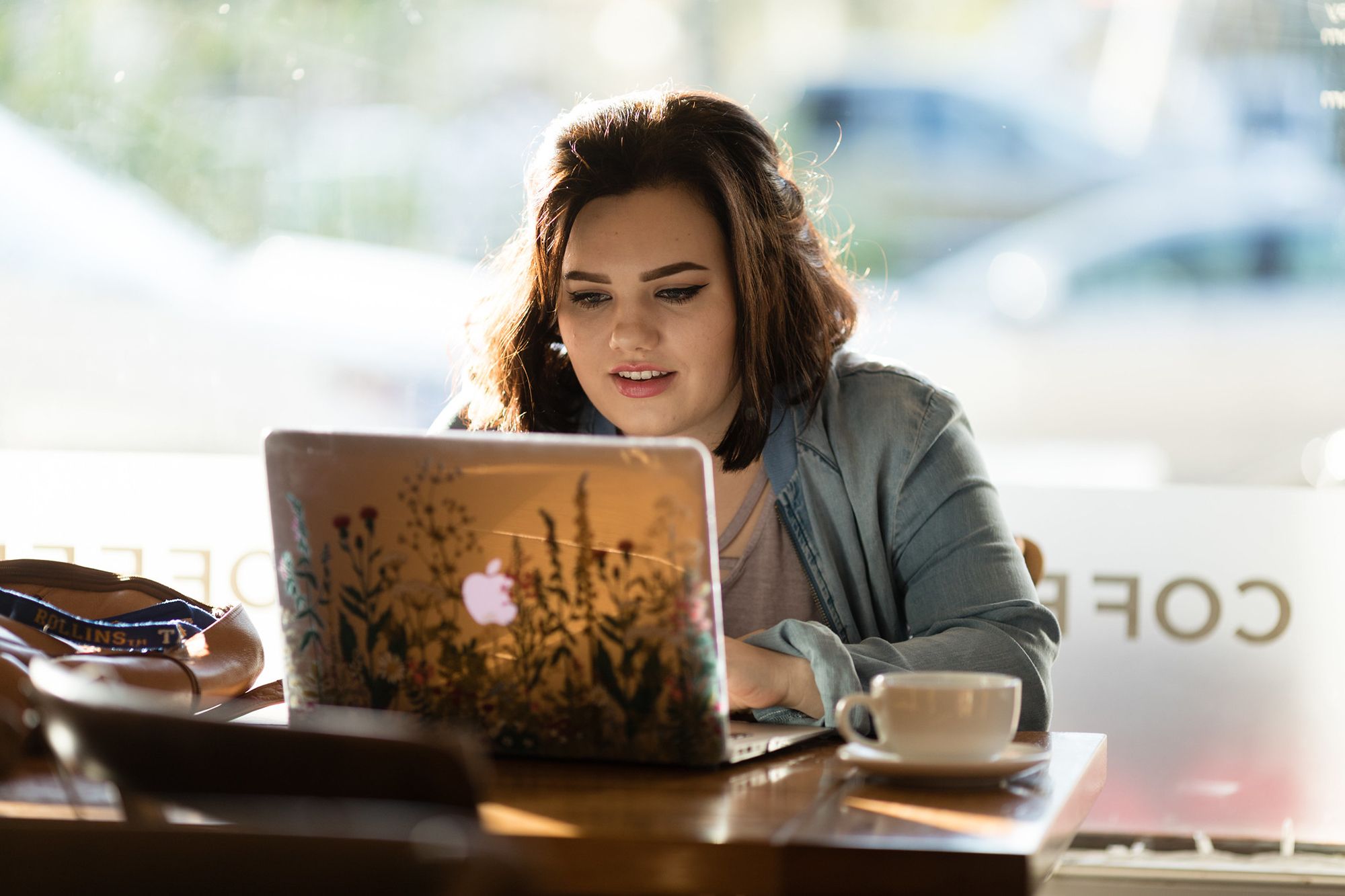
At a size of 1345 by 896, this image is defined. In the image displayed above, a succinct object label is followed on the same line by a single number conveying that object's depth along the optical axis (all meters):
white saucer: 2.42
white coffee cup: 2.43
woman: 3.02
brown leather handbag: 2.53
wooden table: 2.26
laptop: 2.40
